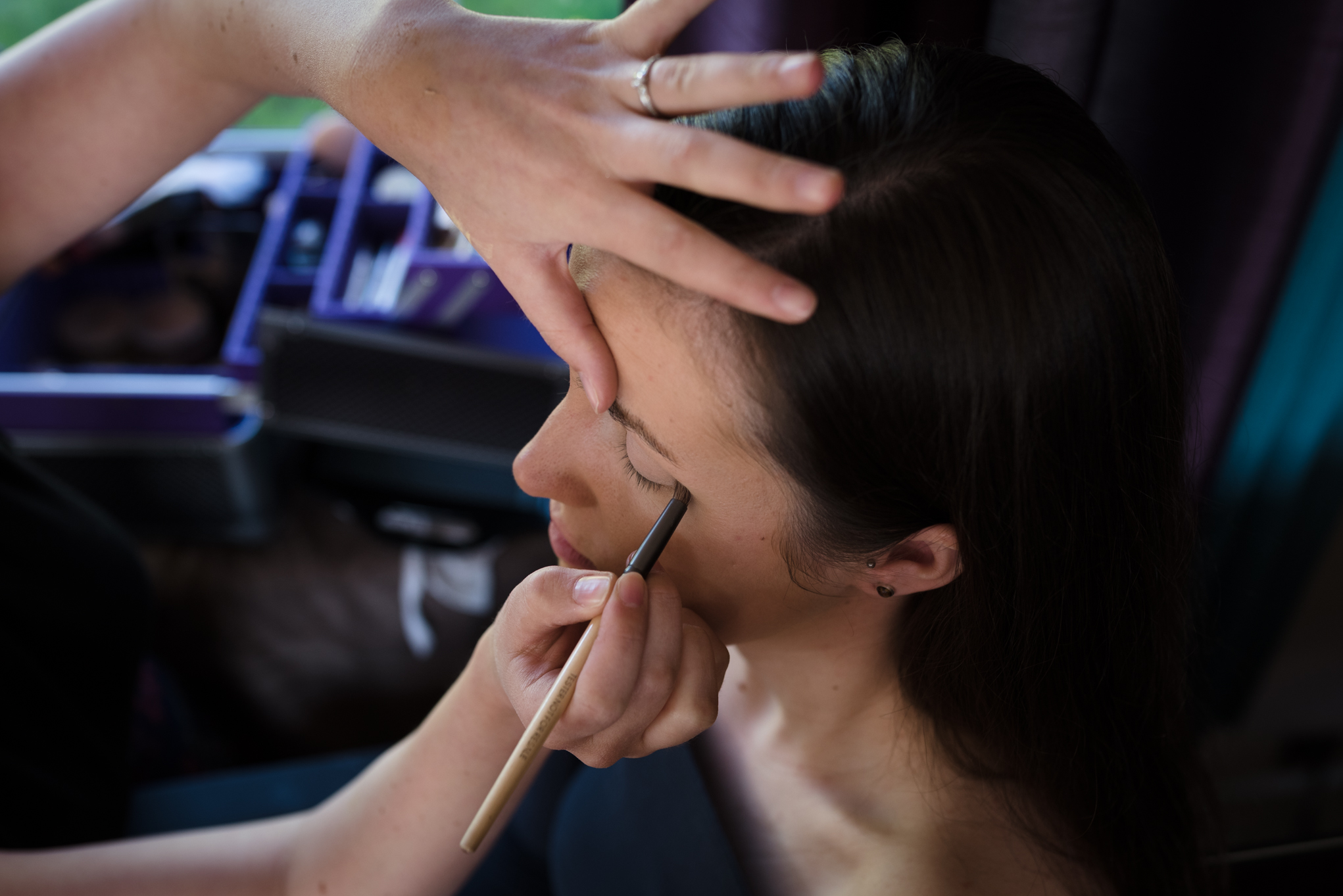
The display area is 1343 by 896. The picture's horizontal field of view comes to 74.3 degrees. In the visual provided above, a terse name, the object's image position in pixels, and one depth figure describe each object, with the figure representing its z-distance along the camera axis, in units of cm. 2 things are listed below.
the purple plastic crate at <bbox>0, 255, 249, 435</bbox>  121
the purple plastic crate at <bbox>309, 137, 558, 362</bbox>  121
